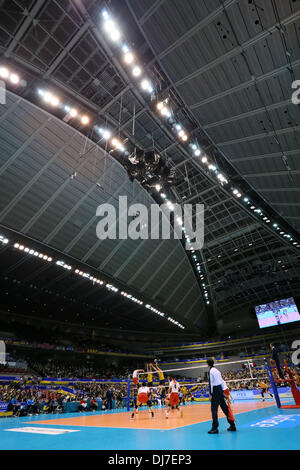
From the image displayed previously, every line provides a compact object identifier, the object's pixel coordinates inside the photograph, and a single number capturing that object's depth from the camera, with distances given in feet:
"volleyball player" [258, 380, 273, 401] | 69.71
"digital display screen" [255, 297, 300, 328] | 145.79
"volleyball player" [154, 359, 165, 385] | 46.24
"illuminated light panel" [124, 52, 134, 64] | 50.63
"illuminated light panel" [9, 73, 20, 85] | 52.65
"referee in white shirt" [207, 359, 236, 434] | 23.35
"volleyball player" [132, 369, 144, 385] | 44.93
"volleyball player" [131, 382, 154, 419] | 39.41
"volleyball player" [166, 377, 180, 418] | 41.04
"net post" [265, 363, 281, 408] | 39.34
